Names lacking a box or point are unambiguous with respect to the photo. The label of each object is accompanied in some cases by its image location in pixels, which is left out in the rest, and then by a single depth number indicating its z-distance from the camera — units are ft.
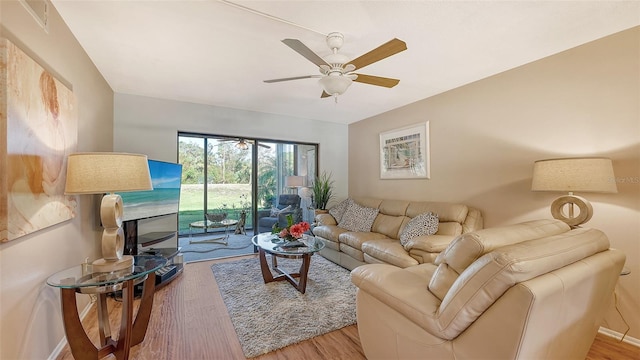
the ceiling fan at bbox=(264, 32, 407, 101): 6.19
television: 9.10
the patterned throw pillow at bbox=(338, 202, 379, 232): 13.03
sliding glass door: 13.93
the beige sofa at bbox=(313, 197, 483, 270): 9.28
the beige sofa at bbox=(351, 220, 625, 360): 3.37
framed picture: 12.59
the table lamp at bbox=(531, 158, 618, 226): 6.33
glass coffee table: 9.13
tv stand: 9.48
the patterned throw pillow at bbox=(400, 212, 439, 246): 10.14
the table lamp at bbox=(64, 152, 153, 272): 5.25
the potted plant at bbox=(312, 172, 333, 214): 16.14
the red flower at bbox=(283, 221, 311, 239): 9.75
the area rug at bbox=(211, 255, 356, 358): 6.78
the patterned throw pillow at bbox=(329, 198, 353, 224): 14.64
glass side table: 5.02
